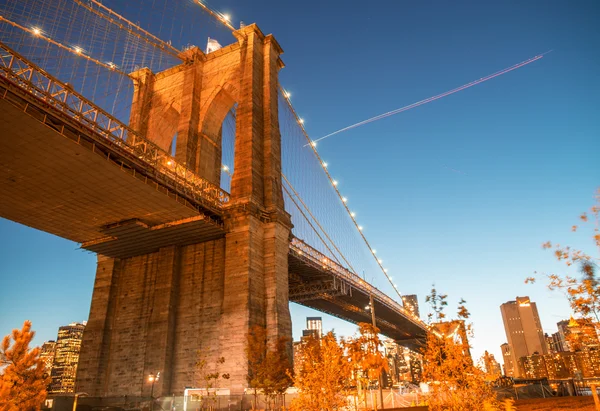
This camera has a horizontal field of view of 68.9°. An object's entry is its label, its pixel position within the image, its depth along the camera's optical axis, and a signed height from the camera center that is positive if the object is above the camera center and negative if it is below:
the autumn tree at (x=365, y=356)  17.48 +1.16
